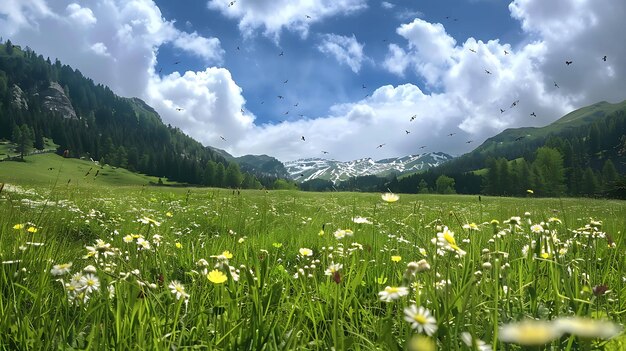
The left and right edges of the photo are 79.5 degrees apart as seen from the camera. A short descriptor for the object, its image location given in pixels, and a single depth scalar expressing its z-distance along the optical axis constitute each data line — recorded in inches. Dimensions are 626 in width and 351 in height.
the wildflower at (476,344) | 54.2
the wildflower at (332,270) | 96.4
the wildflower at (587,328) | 30.8
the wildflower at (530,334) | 30.2
